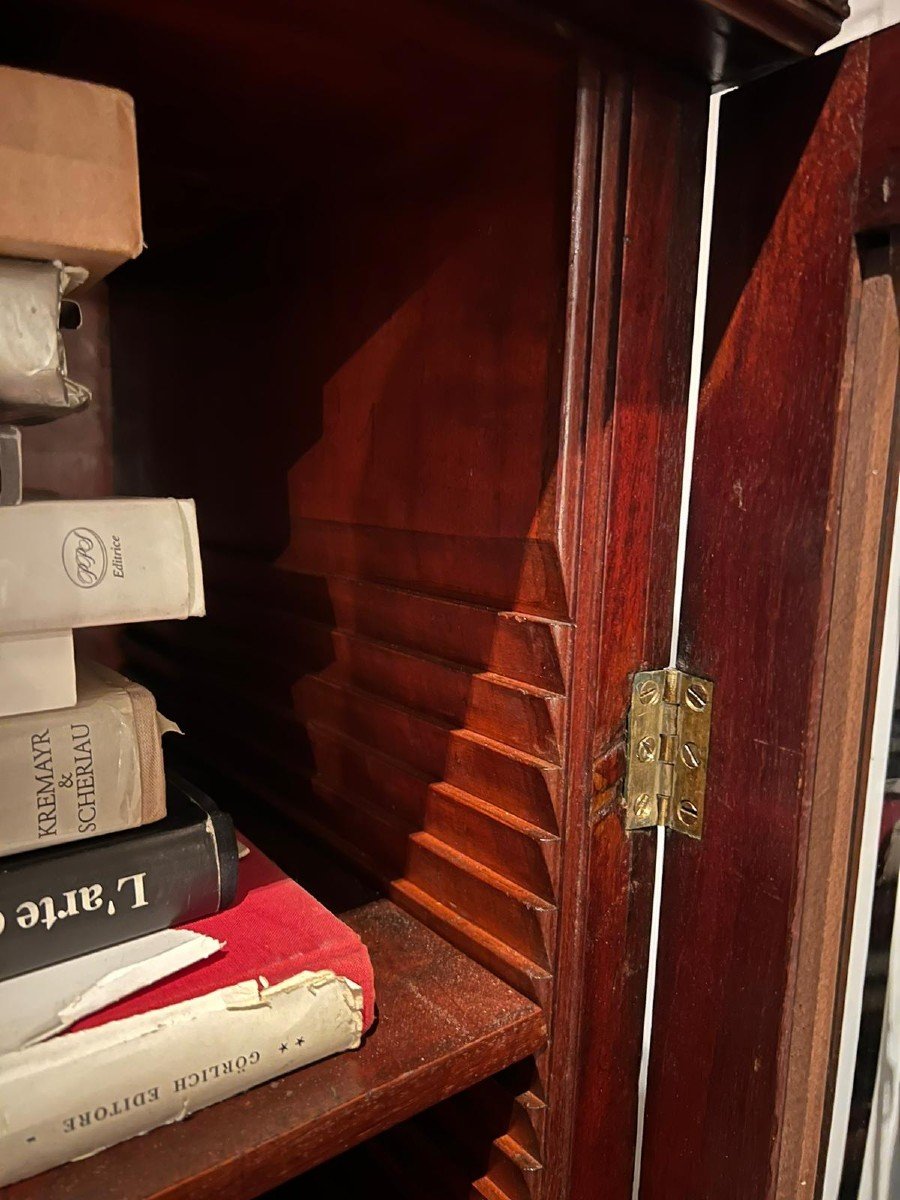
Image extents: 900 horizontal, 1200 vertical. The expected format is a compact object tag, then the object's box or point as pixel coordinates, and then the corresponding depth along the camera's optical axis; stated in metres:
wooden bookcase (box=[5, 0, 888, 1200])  0.51
